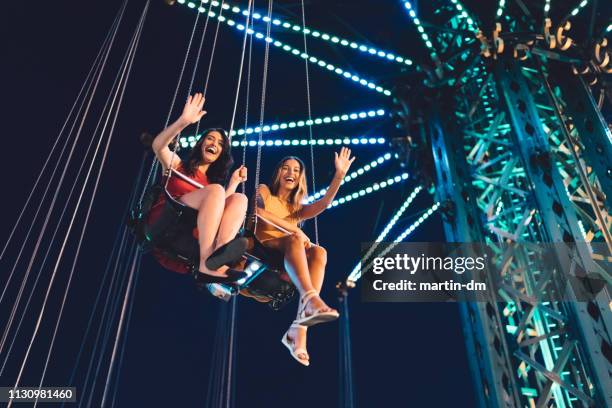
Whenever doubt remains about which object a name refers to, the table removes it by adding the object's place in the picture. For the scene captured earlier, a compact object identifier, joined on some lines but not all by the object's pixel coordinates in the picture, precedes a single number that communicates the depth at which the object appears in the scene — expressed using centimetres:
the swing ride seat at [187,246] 321
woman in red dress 320
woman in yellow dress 311
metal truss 415
